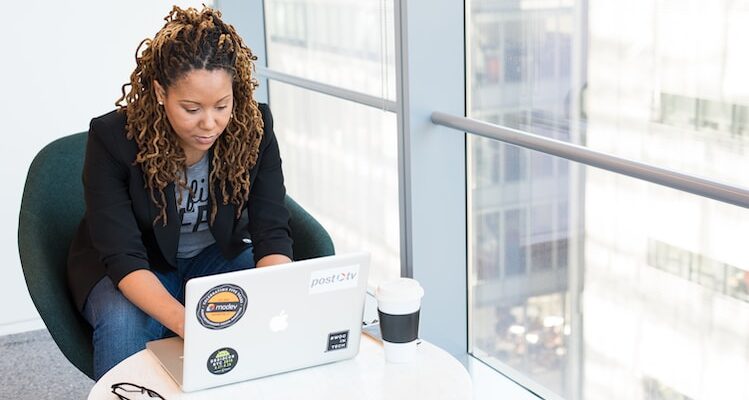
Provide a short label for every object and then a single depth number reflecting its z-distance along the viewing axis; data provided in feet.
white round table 4.91
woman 6.01
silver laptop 4.80
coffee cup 5.26
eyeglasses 4.86
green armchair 6.45
